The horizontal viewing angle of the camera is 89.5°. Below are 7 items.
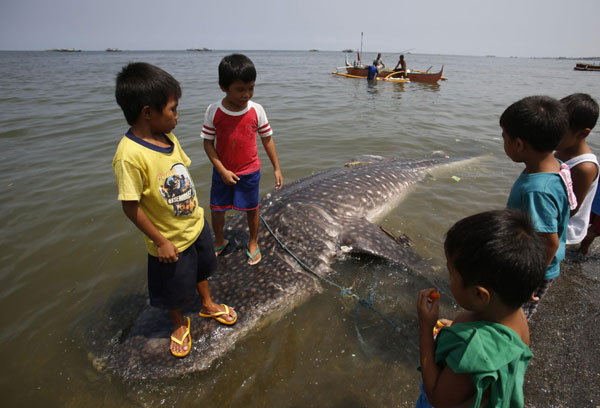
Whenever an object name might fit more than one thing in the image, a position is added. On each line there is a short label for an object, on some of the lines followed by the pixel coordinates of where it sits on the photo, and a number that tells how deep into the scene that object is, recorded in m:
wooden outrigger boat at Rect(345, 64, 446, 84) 21.44
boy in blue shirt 1.88
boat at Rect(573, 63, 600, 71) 39.56
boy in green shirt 1.14
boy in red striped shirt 2.71
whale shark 2.48
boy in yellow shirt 1.88
